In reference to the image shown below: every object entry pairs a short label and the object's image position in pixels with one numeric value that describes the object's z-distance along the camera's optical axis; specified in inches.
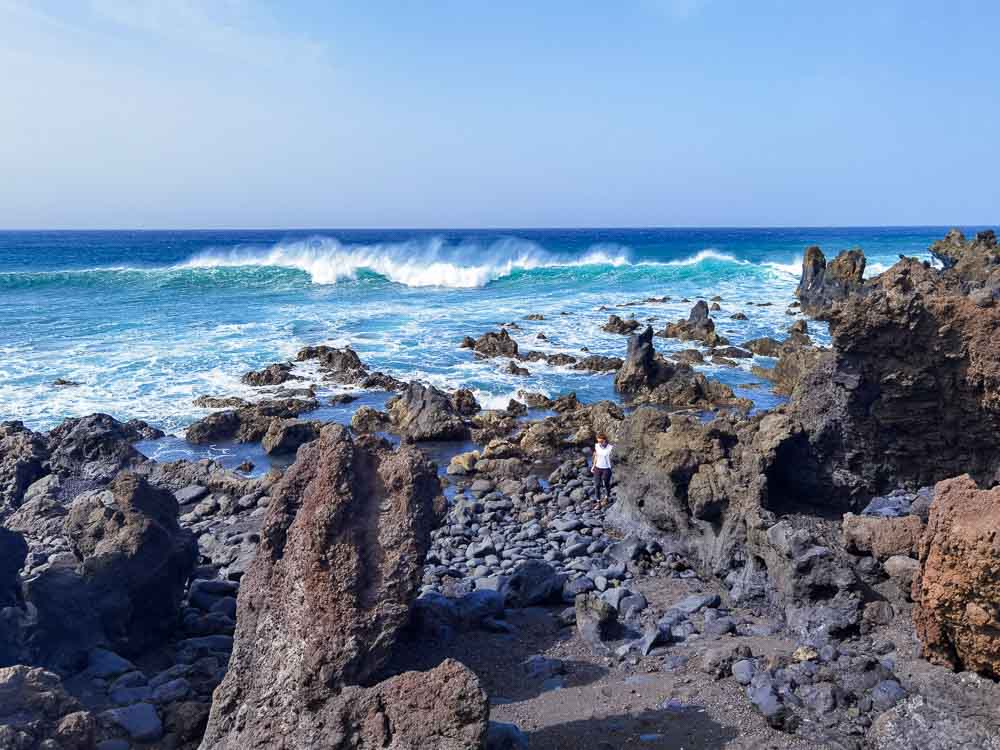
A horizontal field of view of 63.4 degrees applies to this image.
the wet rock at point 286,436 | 588.7
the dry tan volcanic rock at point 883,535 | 271.1
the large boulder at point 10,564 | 259.8
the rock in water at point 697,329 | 1024.9
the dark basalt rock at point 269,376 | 797.9
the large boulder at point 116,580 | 254.2
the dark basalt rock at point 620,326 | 1148.5
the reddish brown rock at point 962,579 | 195.0
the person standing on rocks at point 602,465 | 458.9
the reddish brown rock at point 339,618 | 171.2
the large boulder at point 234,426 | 619.8
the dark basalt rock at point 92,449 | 532.4
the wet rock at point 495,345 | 952.3
